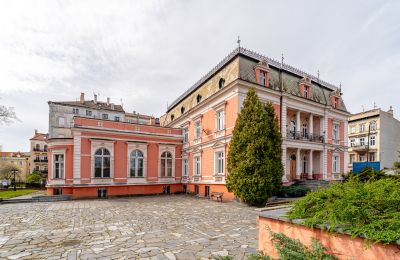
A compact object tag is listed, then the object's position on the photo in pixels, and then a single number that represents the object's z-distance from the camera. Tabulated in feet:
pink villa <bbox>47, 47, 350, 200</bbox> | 59.77
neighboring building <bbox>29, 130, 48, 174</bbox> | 186.80
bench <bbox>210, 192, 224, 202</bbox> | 55.72
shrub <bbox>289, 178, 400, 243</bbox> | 8.77
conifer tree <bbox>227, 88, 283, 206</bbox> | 46.19
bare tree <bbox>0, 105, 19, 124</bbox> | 56.70
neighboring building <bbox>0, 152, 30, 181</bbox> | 214.69
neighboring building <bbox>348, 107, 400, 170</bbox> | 118.62
